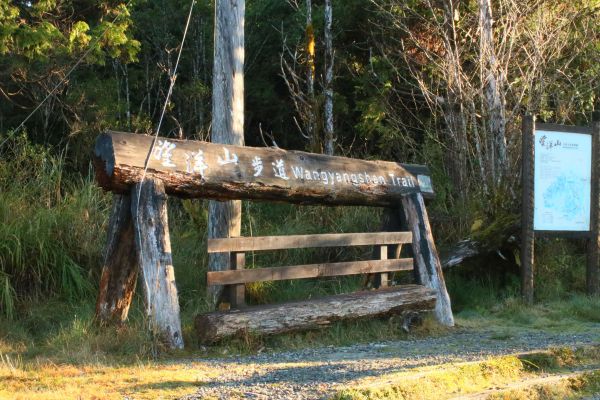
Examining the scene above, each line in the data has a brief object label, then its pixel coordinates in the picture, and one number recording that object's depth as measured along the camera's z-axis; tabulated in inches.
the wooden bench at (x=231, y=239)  279.0
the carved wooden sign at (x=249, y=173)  282.4
